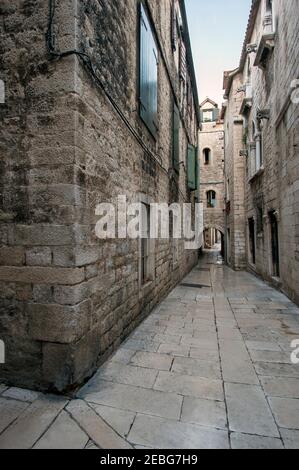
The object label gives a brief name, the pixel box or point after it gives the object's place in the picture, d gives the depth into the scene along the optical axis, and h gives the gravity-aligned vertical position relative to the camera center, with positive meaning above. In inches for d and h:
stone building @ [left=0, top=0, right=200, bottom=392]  93.9 +17.9
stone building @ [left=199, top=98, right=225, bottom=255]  755.4 +190.9
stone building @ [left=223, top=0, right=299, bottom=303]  215.9 +103.7
